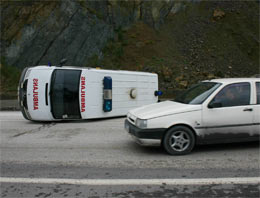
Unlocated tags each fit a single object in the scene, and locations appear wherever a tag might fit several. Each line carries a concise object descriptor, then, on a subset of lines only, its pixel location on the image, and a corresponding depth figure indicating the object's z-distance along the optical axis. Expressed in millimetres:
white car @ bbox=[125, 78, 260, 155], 4734
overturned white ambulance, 8109
